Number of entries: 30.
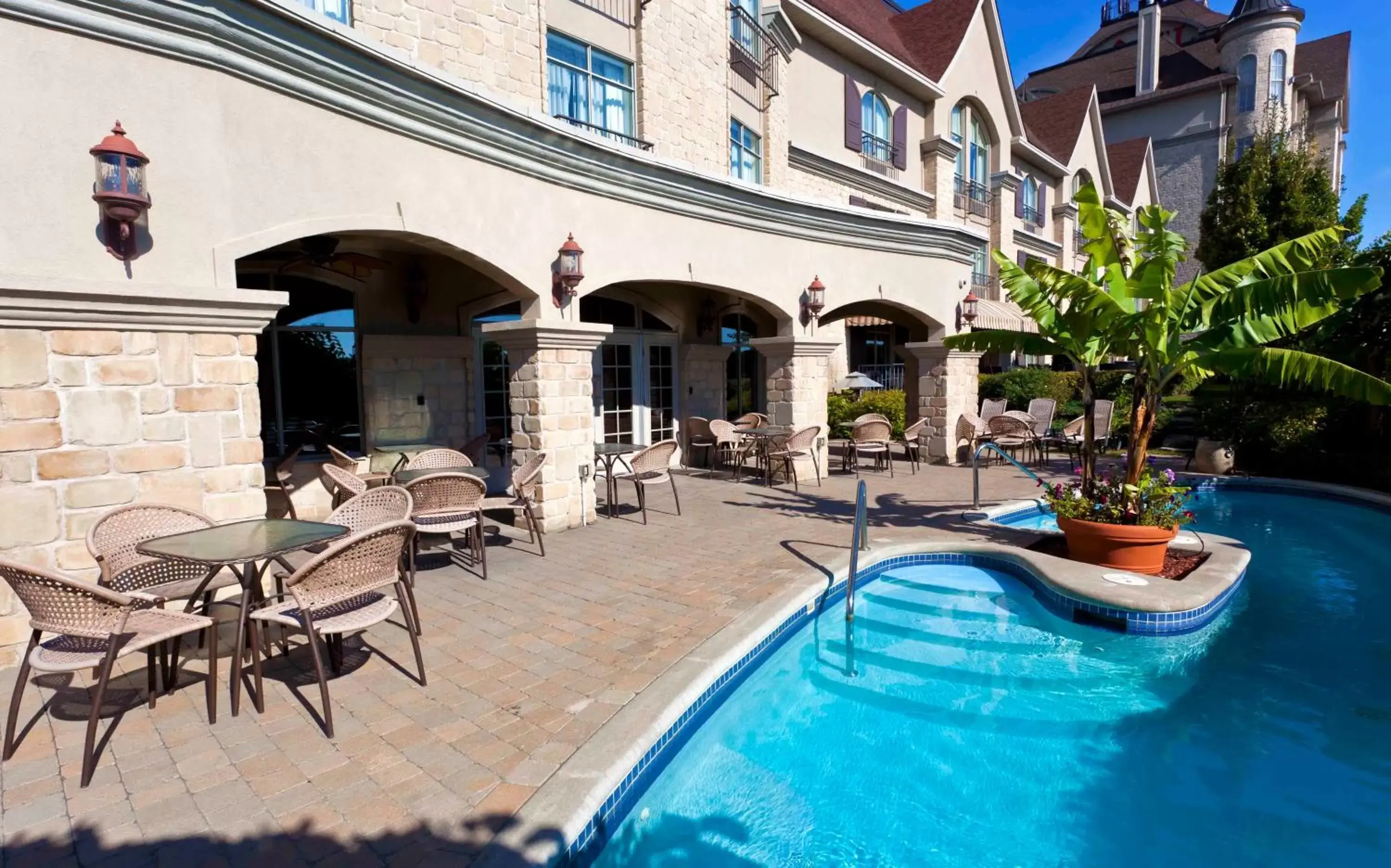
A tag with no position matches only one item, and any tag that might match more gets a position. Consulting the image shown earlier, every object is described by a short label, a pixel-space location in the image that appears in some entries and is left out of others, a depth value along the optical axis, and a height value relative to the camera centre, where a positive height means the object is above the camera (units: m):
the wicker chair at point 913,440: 14.66 -1.33
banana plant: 6.91 +0.68
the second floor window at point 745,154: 16.23 +5.65
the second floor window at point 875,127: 21.12 +8.12
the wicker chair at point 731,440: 13.67 -1.21
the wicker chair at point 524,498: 7.81 -1.35
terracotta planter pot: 7.27 -1.85
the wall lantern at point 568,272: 8.66 +1.45
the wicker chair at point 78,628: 3.52 -1.32
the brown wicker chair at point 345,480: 7.22 -1.02
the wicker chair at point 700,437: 13.91 -1.18
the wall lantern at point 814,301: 12.54 +1.49
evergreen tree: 16.03 +4.33
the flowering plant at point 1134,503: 7.61 -1.46
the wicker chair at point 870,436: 13.52 -1.12
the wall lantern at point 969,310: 15.56 +1.60
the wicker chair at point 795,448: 12.15 -1.23
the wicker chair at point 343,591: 4.00 -1.30
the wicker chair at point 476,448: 10.44 -1.00
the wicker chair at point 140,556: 4.70 -1.17
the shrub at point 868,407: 18.28 -0.75
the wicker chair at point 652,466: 9.55 -1.20
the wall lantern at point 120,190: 4.88 +1.46
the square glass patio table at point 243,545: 4.09 -1.03
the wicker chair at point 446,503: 6.67 -1.20
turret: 35.00 +16.81
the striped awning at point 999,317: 20.03 +1.94
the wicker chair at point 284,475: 8.17 -1.12
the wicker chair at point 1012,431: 15.15 -1.19
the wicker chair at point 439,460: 8.75 -0.99
